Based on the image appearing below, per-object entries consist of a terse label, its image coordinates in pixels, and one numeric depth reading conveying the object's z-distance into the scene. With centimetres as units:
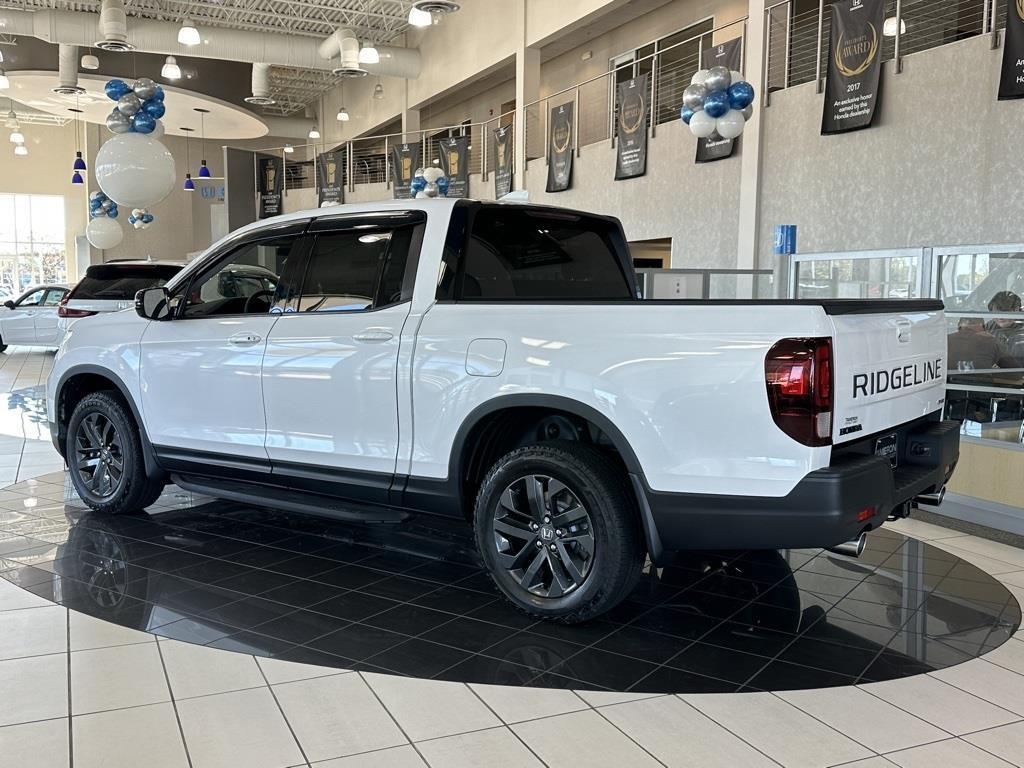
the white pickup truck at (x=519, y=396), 292
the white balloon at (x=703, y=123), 1005
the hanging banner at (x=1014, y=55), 762
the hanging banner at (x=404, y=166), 1998
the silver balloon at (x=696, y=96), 995
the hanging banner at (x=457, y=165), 1830
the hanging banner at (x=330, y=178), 2294
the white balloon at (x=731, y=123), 997
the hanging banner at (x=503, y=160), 1702
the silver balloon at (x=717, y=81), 985
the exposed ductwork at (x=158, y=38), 1645
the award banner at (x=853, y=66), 920
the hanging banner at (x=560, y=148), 1528
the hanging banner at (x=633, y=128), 1322
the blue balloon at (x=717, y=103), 986
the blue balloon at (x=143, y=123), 1253
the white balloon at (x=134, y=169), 1141
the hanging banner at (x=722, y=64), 1134
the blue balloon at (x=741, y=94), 984
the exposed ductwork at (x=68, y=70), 1736
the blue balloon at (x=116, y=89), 1249
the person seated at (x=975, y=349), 578
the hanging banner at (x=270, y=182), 2503
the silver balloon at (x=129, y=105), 1234
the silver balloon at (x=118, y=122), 1234
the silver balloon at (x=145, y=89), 1275
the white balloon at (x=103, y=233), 2020
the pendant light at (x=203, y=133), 2170
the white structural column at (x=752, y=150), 1088
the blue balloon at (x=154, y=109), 1274
